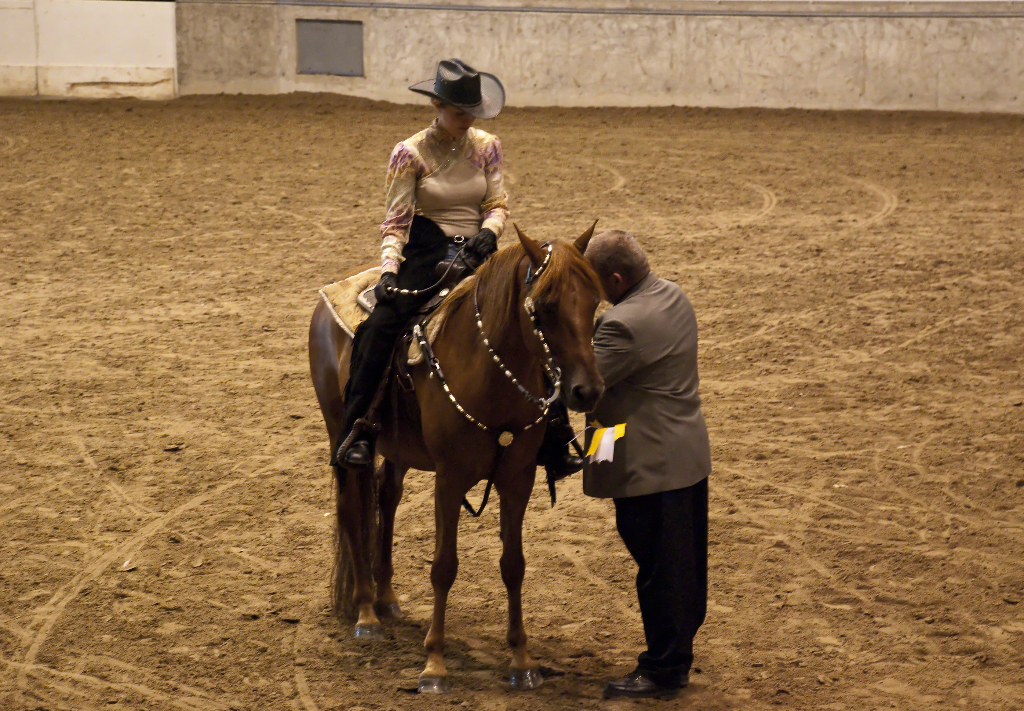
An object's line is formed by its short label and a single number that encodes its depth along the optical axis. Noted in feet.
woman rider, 32.73
